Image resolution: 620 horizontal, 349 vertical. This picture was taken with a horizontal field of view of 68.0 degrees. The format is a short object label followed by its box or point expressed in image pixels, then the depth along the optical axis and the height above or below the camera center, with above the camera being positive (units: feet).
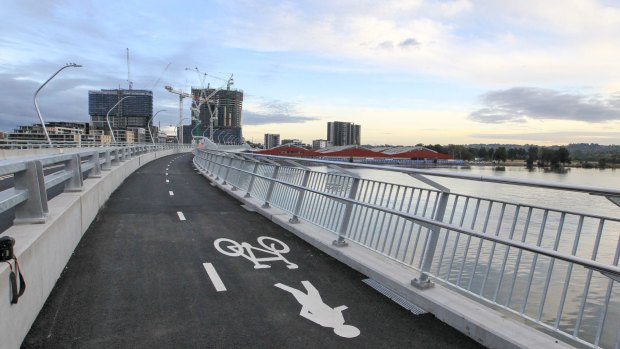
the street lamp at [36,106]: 148.18 -6.36
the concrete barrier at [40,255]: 12.42 -6.42
